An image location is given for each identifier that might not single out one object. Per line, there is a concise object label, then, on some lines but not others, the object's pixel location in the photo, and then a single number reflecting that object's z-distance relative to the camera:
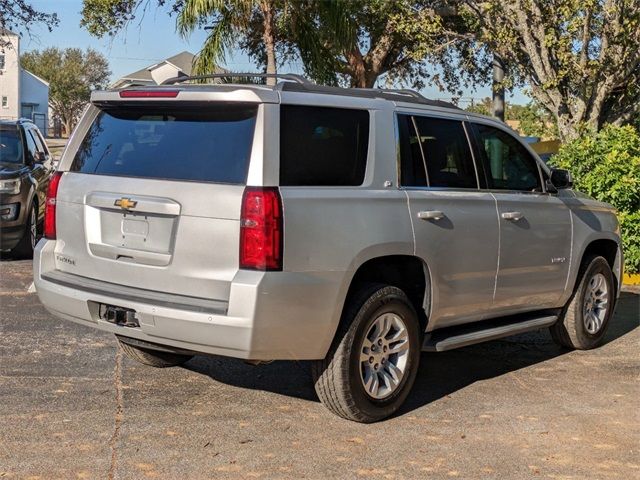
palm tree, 17.06
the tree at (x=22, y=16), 23.98
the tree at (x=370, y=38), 17.23
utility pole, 16.02
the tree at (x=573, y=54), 13.63
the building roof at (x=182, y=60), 27.84
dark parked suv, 12.18
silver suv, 5.05
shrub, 11.47
